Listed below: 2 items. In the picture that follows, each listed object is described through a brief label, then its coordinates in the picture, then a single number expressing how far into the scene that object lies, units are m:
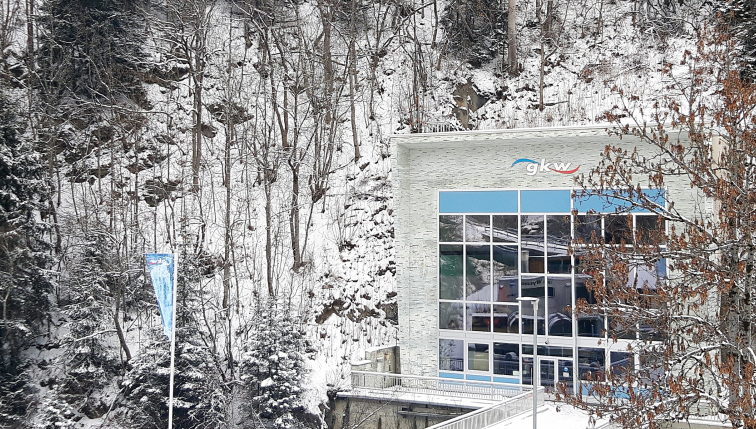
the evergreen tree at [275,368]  23.77
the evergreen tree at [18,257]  26.19
